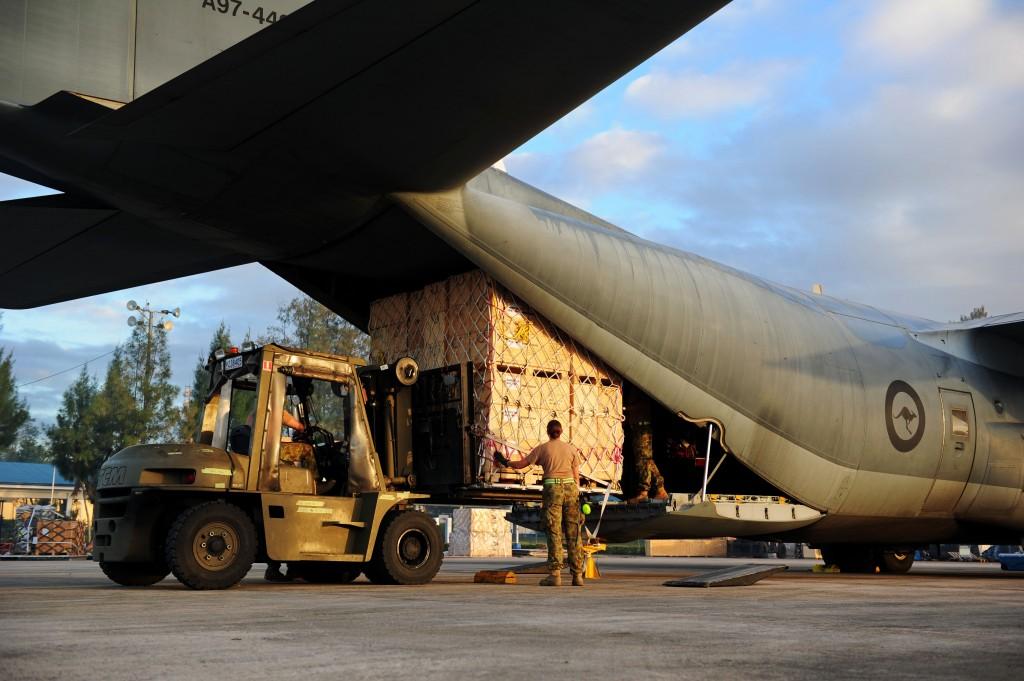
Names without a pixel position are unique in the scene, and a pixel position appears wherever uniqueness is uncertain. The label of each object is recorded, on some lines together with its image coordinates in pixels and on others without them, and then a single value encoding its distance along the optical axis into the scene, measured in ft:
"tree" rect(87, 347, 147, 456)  143.43
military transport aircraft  30.07
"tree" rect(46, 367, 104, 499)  149.79
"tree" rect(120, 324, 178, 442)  141.59
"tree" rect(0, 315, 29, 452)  151.02
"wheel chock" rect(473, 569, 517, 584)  40.27
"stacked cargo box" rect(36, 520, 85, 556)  103.30
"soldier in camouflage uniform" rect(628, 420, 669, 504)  49.01
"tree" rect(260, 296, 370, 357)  160.15
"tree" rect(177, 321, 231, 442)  139.44
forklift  33.27
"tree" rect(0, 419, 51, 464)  259.97
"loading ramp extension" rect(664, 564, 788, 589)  36.42
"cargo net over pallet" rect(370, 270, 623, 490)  43.14
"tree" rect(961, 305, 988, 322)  192.20
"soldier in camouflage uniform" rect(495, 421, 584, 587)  37.91
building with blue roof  201.77
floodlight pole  140.67
